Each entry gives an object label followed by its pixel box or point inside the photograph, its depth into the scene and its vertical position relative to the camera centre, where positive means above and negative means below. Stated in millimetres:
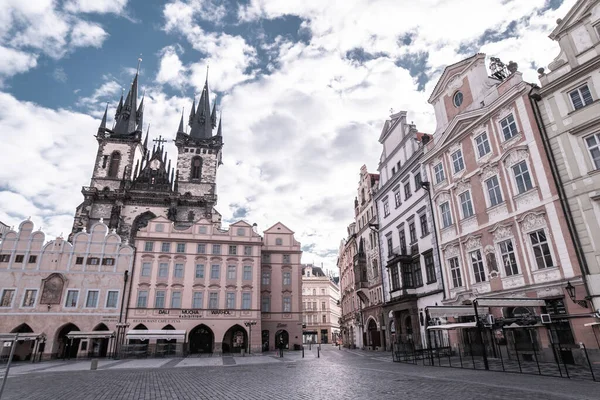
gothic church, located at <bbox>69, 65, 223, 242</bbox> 59469 +27690
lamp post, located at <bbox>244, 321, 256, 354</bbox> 39850 +481
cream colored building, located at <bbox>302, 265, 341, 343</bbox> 84250 +5562
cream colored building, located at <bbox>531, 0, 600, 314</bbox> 16222 +9460
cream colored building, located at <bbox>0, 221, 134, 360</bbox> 35875 +4850
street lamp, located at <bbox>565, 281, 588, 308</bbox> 15850 +1457
